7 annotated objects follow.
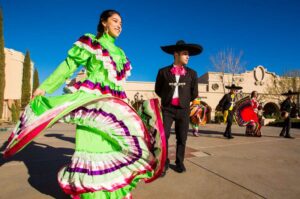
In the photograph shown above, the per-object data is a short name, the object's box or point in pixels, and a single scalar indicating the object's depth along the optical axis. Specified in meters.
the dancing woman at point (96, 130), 1.93
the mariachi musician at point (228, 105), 8.76
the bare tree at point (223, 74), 37.34
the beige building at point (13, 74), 26.02
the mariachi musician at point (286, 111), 9.12
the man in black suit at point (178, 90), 3.82
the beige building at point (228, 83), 37.38
